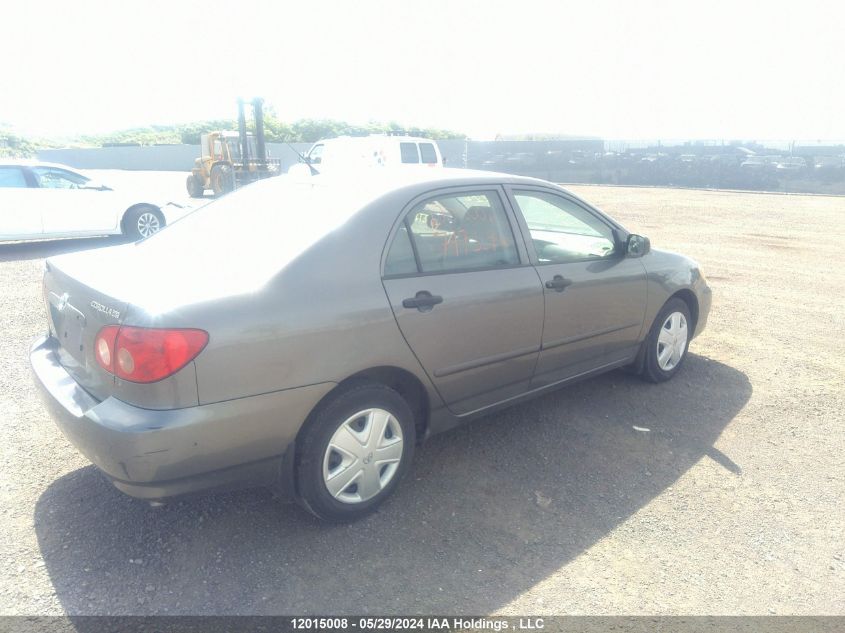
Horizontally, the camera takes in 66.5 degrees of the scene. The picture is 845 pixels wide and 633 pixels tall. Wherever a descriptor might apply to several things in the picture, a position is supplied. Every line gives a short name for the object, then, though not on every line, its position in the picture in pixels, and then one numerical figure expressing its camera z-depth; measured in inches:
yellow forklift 786.8
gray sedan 99.8
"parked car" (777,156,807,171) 1158.3
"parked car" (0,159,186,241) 392.8
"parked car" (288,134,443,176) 708.7
